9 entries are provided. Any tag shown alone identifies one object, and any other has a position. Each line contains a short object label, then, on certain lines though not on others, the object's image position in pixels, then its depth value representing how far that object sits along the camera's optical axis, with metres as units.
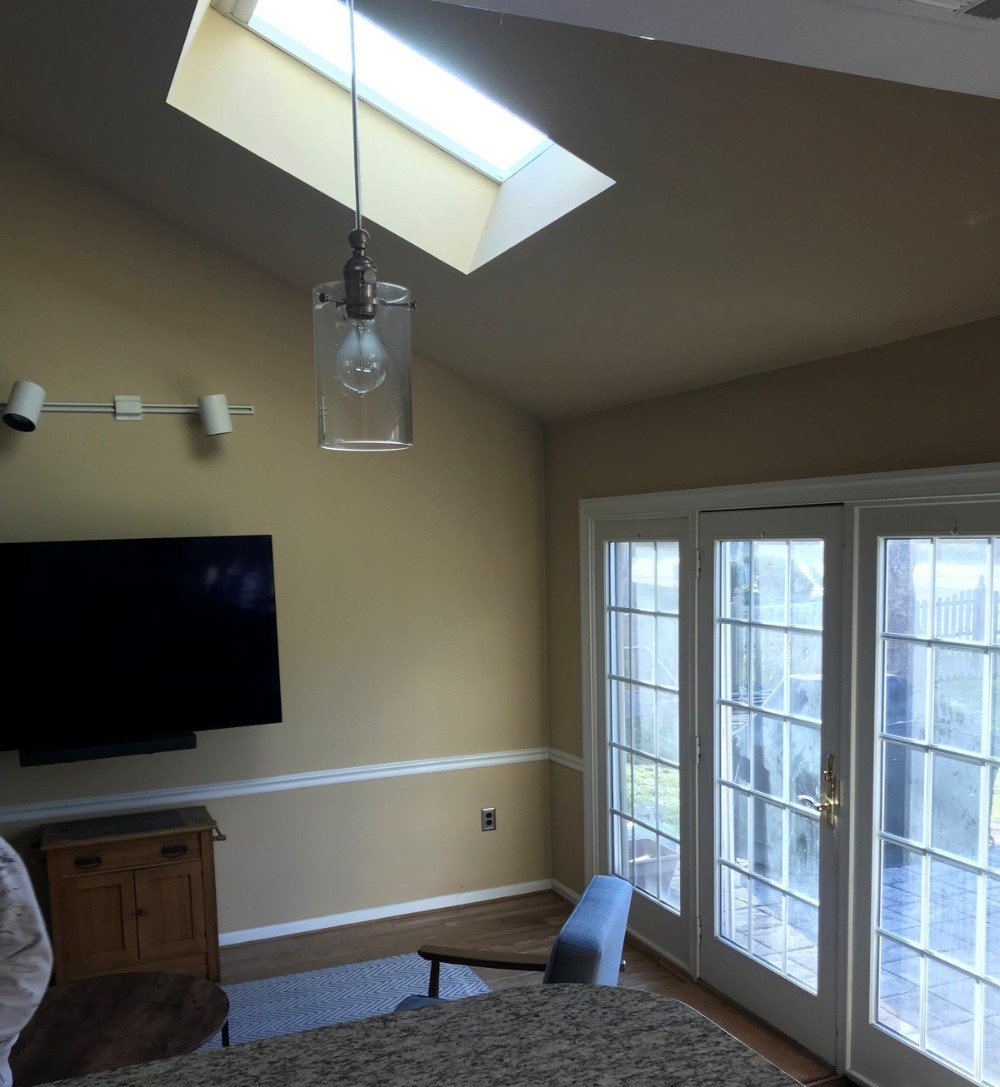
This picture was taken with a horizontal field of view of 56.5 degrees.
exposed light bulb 1.44
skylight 3.05
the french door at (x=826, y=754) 2.61
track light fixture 3.56
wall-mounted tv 3.61
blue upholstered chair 2.15
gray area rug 3.45
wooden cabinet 3.54
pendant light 1.42
